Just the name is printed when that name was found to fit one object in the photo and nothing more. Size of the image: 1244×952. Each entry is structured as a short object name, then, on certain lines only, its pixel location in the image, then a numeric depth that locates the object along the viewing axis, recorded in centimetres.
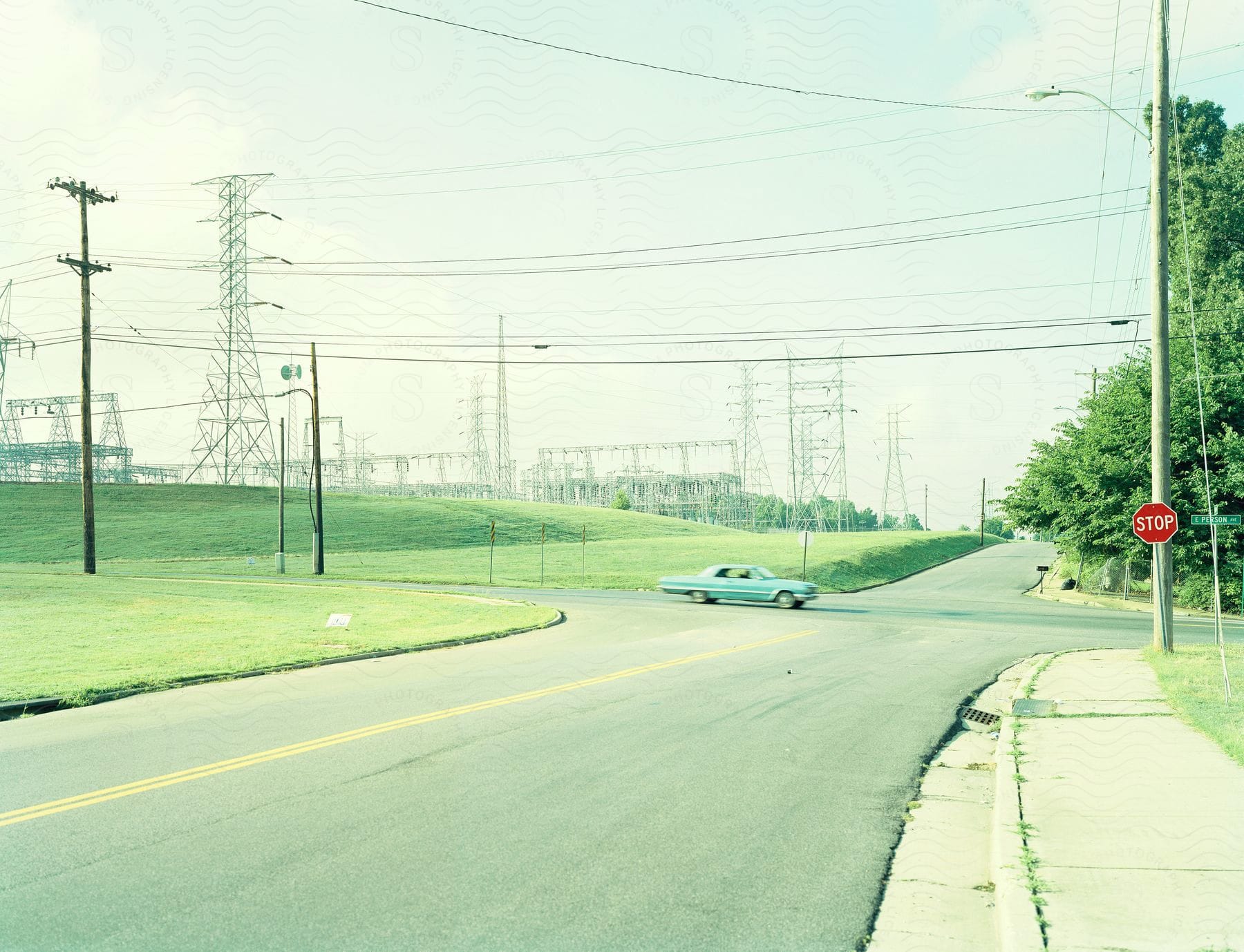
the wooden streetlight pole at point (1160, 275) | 1786
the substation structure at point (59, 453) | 10331
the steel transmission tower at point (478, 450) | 10704
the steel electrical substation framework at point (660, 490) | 13862
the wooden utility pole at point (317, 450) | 4231
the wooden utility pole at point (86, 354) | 3419
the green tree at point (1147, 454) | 3148
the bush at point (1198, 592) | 3241
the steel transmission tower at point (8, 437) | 7019
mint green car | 2948
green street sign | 1420
